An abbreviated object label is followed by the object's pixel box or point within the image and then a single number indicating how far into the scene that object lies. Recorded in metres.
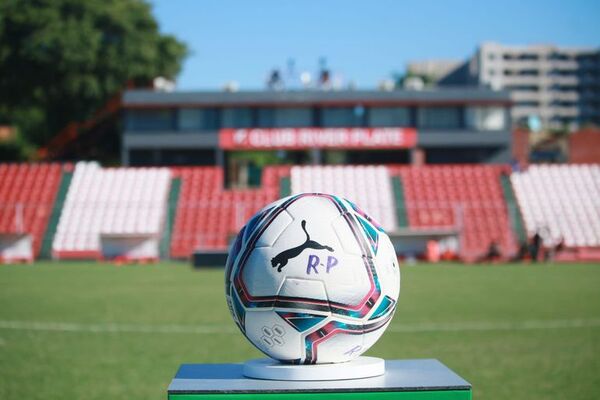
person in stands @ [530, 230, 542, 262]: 38.03
